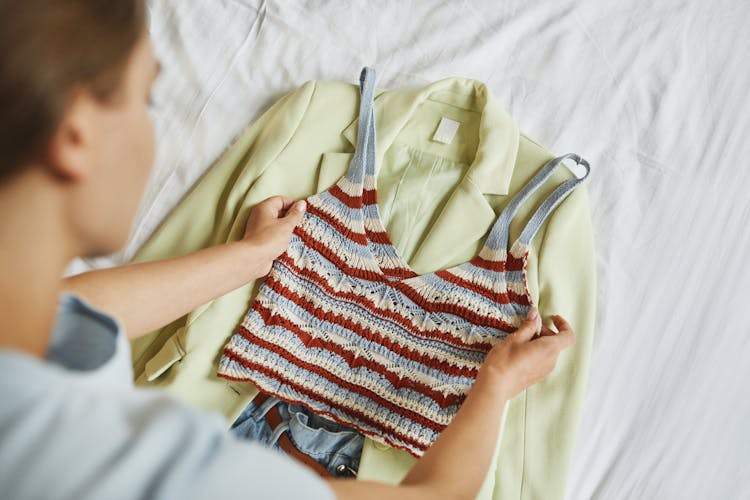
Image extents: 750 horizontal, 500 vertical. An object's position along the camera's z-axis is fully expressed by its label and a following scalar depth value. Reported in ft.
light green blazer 3.62
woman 1.62
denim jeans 3.59
